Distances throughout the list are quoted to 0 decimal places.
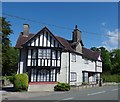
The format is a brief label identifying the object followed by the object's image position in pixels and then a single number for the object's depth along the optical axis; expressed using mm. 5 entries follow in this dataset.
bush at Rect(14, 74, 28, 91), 13861
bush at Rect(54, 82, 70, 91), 14946
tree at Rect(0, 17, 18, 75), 19496
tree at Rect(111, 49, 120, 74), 35083
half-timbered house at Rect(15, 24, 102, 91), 16105
